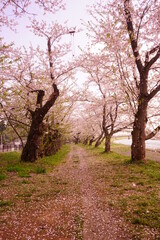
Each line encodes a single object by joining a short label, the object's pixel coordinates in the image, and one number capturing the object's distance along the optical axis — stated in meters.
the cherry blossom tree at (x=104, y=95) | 13.74
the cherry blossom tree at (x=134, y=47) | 10.49
